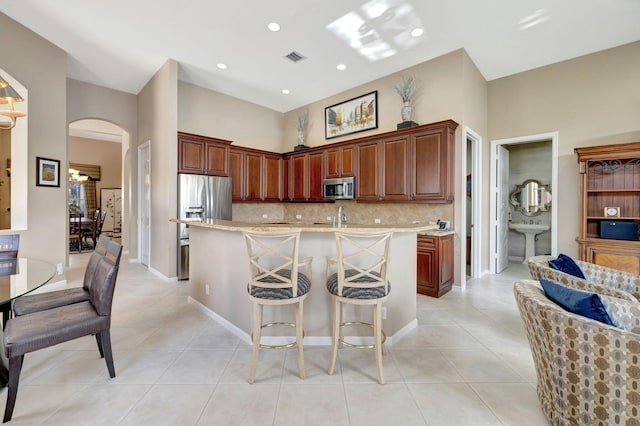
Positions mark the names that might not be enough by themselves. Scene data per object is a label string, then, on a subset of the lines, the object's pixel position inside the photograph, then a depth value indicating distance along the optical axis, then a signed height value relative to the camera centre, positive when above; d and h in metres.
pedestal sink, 5.98 -0.44
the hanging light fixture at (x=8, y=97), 2.27 +0.98
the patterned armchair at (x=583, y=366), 1.27 -0.77
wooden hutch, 3.63 +0.18
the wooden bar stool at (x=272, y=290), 1.97 -0.58
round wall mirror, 6.02 +0.33
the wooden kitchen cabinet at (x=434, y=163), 4.00 +0.74
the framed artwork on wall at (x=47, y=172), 3.86 +0.59
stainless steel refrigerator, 4.51 +0.18
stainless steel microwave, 5.07 +0.46
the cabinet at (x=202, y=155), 4.59 +1.02
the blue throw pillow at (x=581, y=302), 1.37 -0.47
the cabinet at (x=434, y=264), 3.80 -0.73
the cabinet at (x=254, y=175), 5.58 +0.82
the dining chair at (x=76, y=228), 6.70 -0.41
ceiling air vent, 4.26 +2.46
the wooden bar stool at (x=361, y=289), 1.96 -0.57
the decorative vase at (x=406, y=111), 4.40 +1.63
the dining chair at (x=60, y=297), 2.02 -0.67
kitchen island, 2.48 -0.71
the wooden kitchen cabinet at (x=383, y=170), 4.43 +0.72
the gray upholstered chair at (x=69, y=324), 1.59 -0.72
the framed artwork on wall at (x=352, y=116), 5.15 +1.93
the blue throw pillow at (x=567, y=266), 2.08 -0.42
